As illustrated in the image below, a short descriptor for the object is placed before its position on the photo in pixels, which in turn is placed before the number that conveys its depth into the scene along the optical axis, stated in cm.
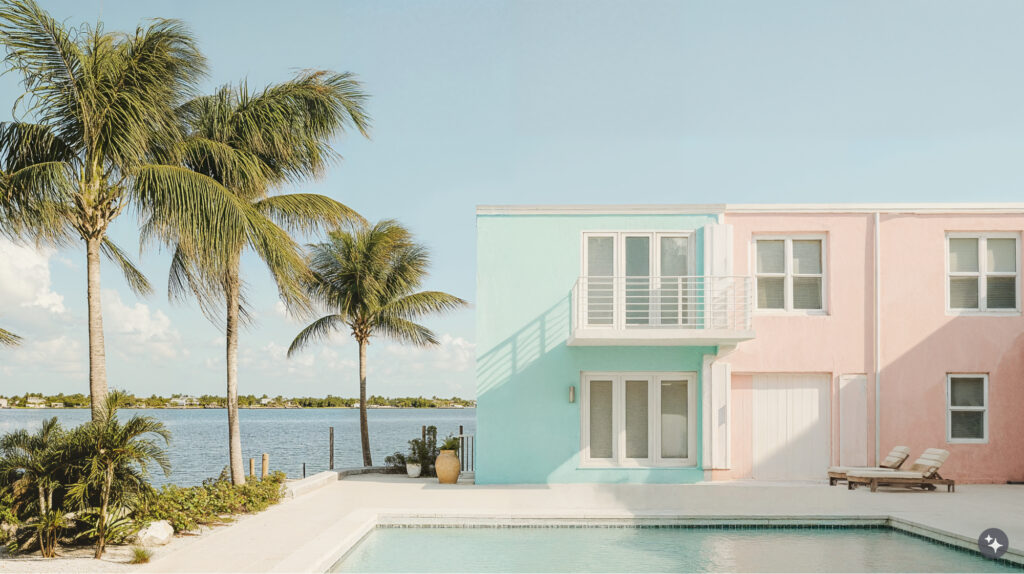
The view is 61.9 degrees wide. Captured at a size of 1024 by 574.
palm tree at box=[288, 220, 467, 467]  2014
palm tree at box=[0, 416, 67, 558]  819
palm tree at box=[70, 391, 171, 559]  816
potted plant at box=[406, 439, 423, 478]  1648
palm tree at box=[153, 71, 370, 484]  1348
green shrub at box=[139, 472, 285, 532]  941
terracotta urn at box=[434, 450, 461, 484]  1508
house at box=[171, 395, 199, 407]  7400
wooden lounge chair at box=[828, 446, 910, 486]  1409
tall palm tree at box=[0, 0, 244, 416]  1002
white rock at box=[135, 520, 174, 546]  851
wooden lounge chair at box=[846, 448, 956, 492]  1354
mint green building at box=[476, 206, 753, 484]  1466
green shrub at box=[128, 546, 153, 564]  795
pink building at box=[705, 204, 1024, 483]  1490
